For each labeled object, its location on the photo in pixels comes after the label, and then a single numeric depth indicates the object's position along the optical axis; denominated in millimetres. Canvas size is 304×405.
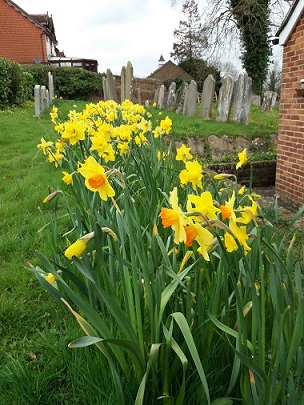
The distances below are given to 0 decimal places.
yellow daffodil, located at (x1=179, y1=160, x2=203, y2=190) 1251
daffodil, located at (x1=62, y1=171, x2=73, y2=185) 1915
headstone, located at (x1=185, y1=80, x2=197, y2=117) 12016
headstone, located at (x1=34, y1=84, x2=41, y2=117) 11664
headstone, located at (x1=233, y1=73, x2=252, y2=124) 10633
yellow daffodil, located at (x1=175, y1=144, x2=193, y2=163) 1976
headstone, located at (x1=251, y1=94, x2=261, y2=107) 20688
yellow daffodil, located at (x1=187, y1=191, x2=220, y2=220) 915
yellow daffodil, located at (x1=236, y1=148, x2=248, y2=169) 1783
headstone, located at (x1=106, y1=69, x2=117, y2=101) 11820
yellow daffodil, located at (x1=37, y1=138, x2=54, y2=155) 2500
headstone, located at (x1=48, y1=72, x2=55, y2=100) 15432
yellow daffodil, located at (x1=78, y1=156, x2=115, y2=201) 1125
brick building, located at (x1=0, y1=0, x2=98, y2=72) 28127
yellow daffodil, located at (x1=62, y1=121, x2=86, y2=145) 2051
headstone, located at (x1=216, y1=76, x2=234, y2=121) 10701
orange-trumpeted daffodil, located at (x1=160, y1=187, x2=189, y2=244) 809
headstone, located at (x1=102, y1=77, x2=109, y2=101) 12699
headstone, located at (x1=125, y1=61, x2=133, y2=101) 11992
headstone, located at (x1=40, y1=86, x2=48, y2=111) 12095
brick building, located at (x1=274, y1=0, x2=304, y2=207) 5129
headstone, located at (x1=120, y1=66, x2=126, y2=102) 12398
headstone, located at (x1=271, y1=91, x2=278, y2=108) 19347
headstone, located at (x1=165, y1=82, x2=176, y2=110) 13628
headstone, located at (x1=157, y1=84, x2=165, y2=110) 14380
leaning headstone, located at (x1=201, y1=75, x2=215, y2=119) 11193
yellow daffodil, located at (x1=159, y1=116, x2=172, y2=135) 3039
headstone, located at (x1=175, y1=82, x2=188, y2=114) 12950
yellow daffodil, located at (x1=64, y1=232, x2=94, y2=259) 962
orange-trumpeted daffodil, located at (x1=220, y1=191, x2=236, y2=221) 874
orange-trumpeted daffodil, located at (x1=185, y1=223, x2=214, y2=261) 854
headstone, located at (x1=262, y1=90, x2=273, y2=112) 16742
